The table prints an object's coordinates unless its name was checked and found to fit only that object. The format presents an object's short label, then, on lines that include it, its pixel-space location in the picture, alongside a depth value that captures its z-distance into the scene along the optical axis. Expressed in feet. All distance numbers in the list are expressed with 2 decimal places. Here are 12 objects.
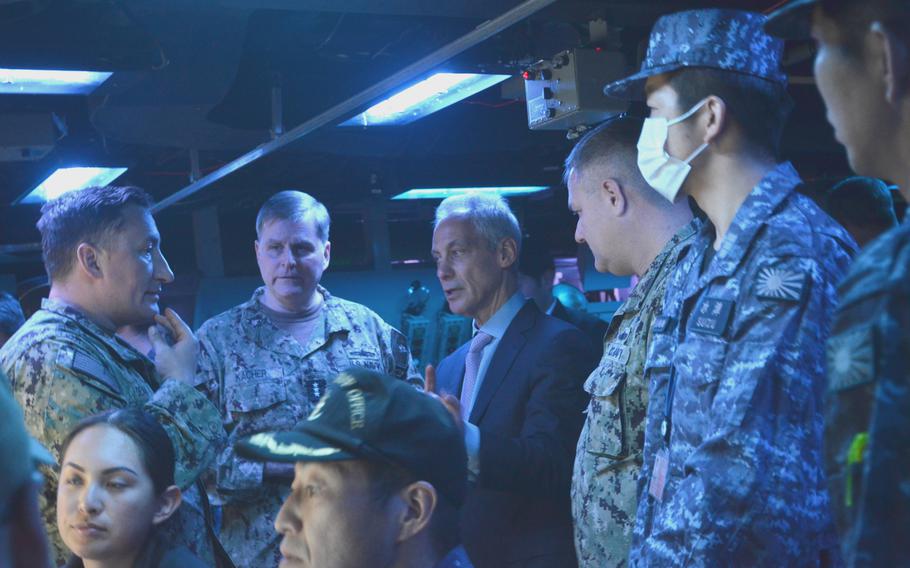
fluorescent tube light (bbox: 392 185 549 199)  25.20
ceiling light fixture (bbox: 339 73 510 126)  12.84
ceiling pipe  9.36
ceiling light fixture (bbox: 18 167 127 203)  21.06
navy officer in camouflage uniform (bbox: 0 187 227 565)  8.23
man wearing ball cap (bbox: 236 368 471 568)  5.35
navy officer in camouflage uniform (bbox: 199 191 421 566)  10.25
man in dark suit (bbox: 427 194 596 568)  8.74
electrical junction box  11.05
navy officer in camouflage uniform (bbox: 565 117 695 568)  7.38
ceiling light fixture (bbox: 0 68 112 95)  11.96
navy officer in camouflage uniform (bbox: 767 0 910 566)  3.15
